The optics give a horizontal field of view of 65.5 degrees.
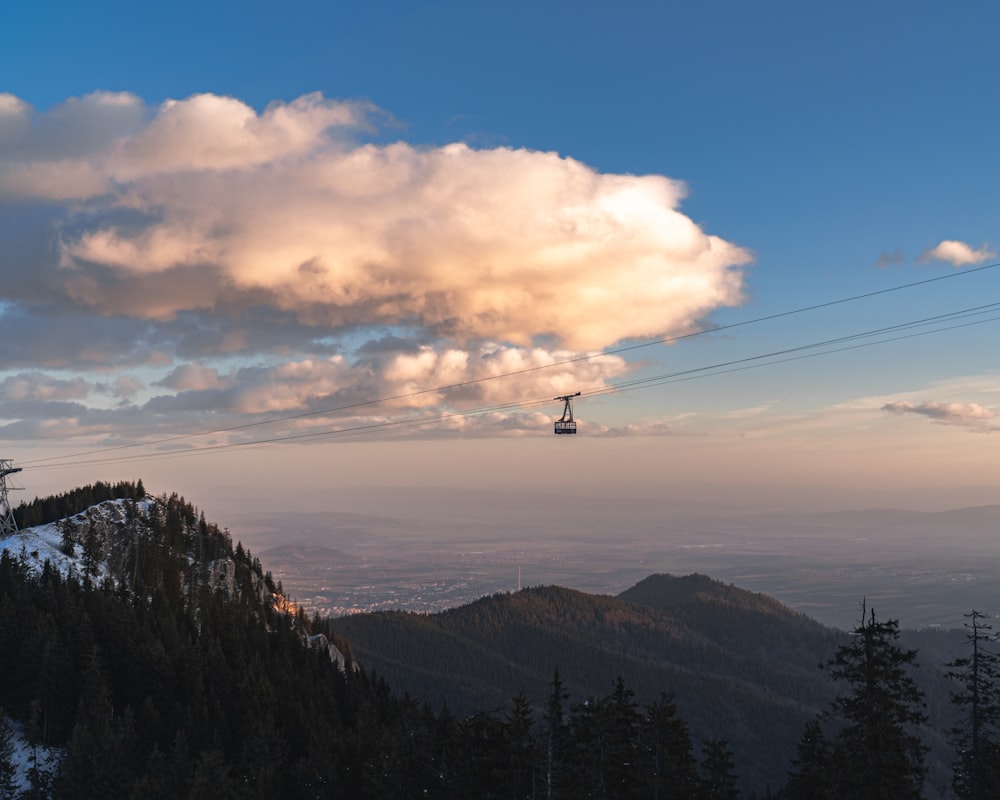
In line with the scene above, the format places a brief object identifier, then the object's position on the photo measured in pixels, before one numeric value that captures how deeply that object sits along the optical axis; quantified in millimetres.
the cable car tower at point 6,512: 125375
